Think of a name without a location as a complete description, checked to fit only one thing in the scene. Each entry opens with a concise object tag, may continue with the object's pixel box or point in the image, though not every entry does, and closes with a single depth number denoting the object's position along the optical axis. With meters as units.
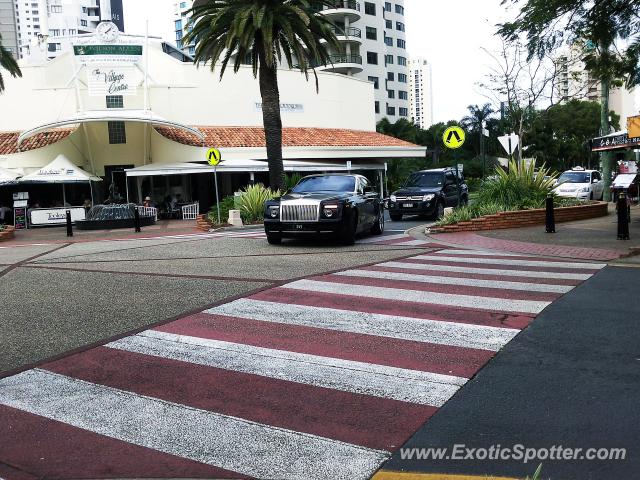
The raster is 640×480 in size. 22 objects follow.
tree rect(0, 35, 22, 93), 28.53
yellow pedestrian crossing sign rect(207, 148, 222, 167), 22.28
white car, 29.98
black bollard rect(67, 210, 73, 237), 23.03
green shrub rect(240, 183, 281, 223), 23.92
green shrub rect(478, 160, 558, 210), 18.53
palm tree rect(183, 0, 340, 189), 23.97
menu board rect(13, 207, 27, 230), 30.14
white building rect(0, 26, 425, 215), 33.59
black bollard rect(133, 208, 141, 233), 23.80
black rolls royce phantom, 14.37
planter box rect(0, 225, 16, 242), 23.06
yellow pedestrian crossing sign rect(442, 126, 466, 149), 16.56
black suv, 22.00
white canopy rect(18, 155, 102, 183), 30.00
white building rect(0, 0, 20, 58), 173.24
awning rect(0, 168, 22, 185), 29.75
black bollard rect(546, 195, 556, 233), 15.35
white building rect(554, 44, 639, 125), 25.44
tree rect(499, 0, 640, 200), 12.78
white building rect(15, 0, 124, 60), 119.50
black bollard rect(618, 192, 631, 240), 13.52
